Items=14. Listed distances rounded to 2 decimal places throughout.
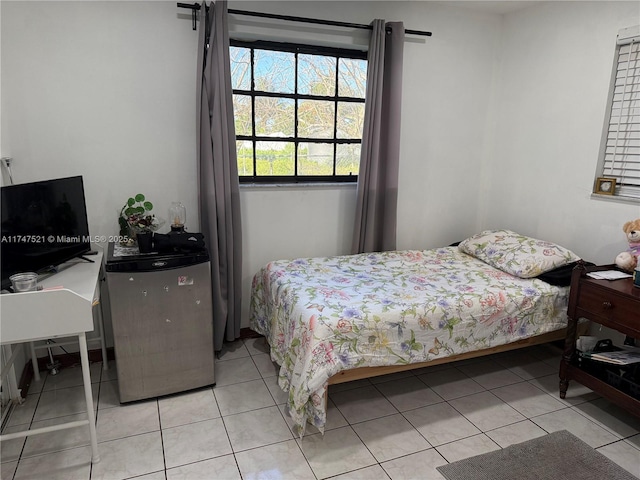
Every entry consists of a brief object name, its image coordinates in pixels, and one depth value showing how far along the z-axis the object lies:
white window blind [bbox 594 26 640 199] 2.61
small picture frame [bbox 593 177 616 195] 2.74
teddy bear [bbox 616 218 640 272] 2.41
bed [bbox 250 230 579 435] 2.08
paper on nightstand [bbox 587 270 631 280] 2.32
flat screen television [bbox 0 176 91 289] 1.89
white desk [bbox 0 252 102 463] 1.68
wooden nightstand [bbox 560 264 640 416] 2.10
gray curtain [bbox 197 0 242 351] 2.62
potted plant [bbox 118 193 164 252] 2.41
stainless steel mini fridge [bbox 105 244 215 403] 2.24
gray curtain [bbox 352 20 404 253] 3.02
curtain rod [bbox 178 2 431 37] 2.61
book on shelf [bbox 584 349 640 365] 2.27
